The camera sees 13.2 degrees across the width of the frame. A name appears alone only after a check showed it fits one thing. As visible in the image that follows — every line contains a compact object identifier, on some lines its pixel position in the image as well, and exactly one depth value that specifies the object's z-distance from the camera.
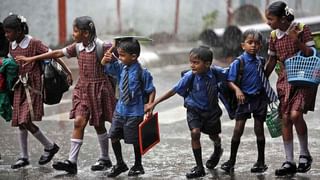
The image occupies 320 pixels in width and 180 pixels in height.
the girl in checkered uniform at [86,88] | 12.68
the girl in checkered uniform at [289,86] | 11.94
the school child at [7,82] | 13.30
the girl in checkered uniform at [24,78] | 13.15
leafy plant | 39.41
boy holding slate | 12.26
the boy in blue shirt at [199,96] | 12.15
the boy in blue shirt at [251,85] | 12.26
